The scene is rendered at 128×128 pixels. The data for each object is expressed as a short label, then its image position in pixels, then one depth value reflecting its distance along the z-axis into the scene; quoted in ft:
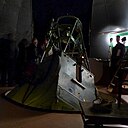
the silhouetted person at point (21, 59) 14.63
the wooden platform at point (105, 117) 4.07
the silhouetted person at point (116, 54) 14.29
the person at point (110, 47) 18.52
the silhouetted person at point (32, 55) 13.94
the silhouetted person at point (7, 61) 14.39
